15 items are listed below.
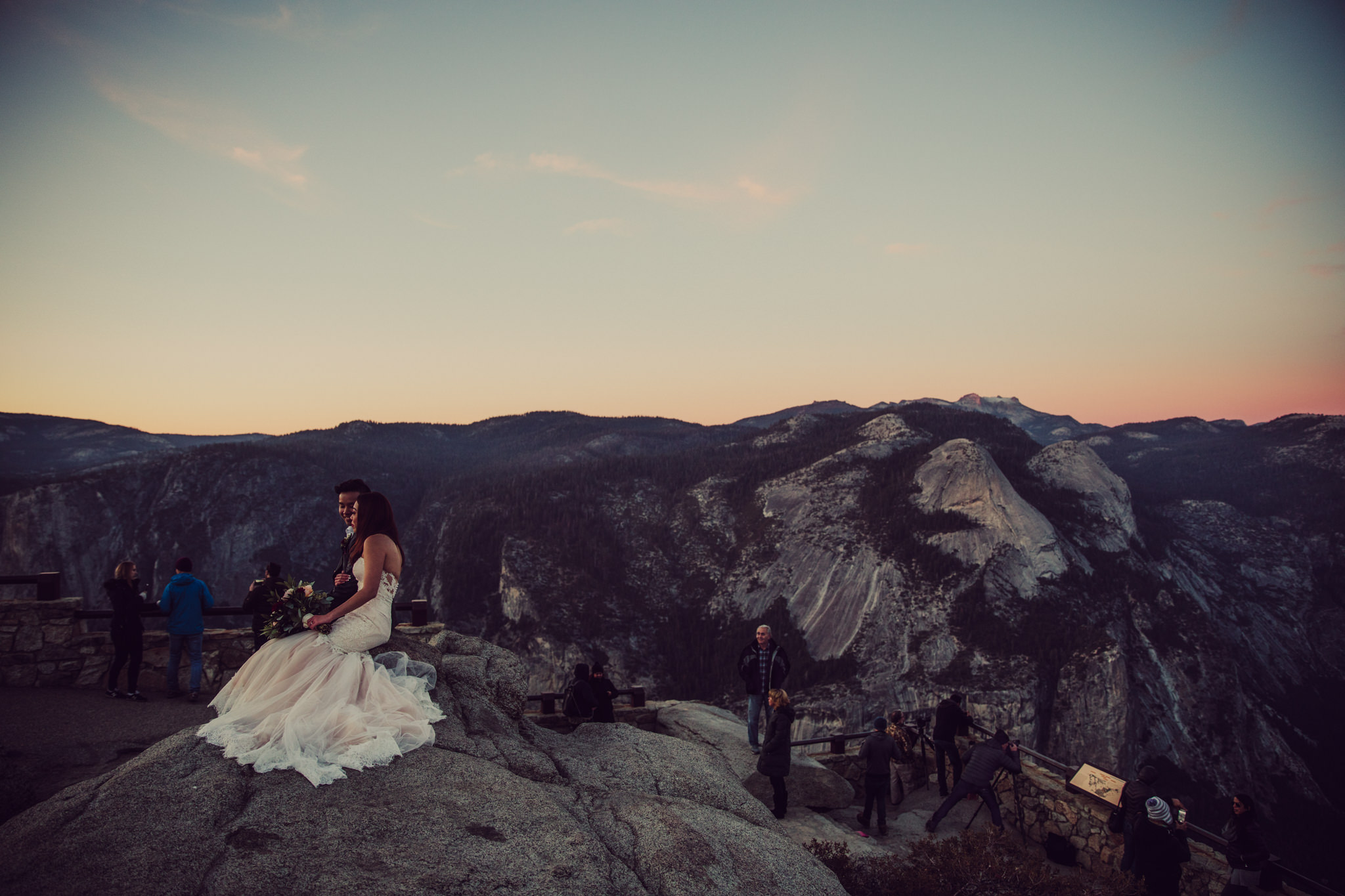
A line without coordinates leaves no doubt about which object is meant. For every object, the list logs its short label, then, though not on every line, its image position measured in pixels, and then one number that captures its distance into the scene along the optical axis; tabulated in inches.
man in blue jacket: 431.8
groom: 284.2
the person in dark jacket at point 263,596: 287.0
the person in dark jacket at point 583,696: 467.5
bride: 240.2
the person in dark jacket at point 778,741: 416.5
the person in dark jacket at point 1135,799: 441.1
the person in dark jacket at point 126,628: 426.0
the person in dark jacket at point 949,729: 577.6
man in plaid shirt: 494.6
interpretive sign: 506.3
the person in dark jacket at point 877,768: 488.7
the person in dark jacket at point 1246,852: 402.3
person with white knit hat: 398.0
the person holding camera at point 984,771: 490.3
